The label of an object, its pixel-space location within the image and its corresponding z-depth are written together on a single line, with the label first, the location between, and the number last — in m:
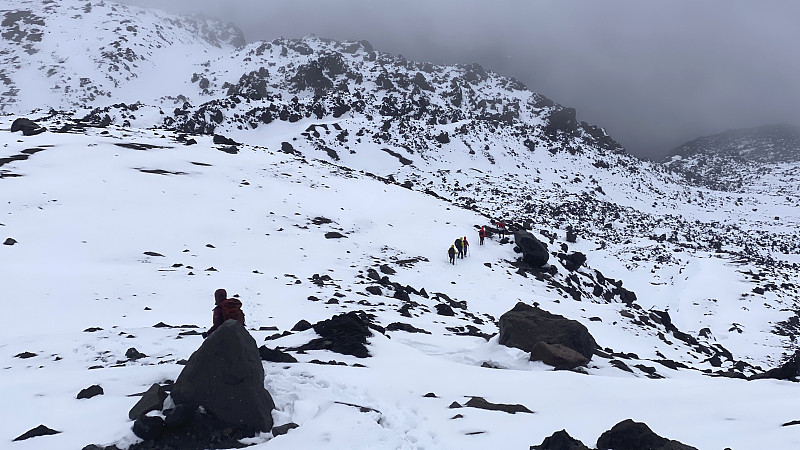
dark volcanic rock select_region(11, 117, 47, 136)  36.03
